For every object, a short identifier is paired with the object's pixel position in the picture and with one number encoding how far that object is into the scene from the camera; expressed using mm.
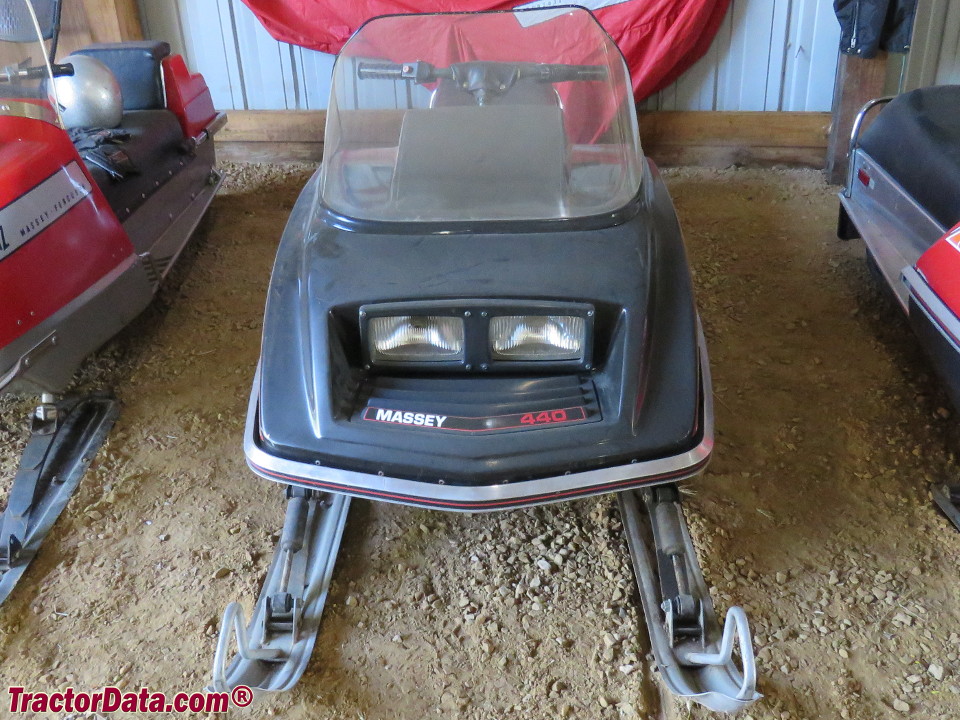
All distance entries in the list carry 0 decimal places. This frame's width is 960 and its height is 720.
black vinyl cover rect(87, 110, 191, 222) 3160
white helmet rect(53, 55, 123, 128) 3275
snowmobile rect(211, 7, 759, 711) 1739
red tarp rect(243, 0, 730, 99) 4355
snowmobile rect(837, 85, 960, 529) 2258
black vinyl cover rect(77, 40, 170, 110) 3773
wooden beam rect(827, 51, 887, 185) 4219
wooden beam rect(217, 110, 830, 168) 4656
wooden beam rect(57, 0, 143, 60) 4648
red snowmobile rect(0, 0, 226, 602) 2355
